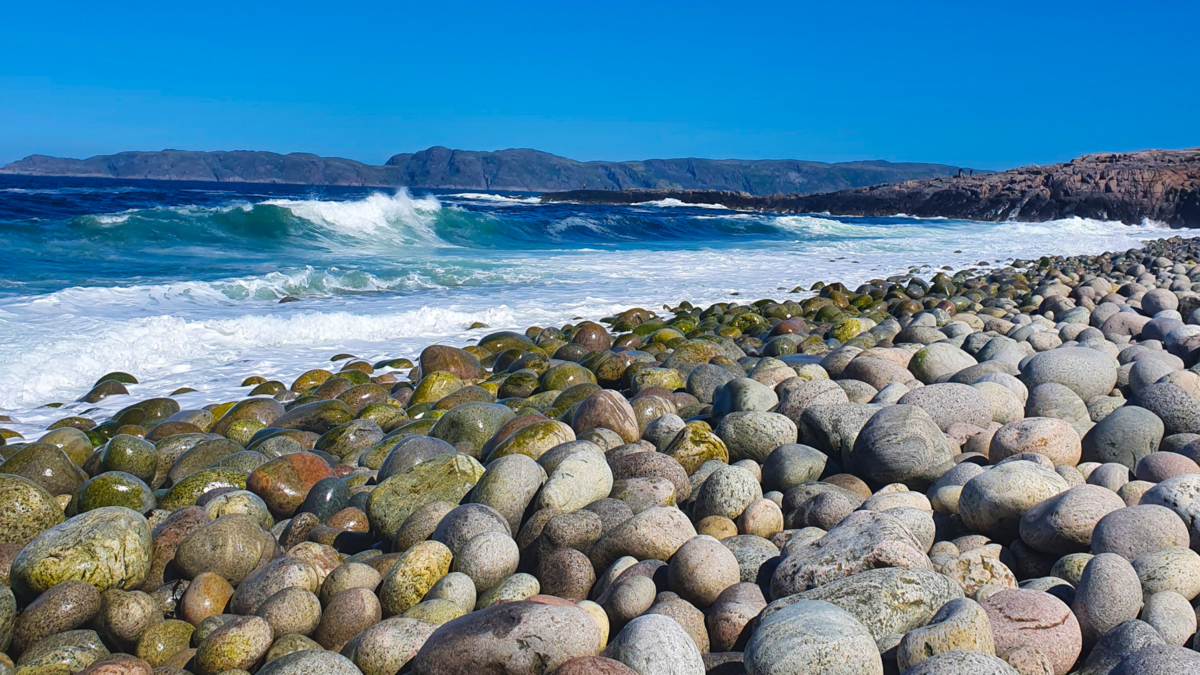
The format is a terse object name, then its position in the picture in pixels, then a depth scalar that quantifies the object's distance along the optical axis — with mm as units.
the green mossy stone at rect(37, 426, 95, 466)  4484
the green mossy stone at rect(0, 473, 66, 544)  3059
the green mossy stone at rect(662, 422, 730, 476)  3545
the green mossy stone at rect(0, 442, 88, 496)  3840
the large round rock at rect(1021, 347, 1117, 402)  4125
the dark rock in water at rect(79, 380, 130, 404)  6039
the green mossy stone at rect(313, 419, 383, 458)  4418
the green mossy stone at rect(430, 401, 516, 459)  4270
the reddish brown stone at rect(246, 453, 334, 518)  3557
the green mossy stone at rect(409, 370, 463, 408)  5520
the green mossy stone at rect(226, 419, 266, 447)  4909
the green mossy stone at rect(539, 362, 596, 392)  5430
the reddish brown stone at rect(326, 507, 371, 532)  3260
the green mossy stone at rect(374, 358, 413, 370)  7074
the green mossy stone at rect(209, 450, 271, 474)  3895
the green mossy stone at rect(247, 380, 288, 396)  6145
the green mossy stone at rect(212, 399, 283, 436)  5121
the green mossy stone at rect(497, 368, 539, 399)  5598
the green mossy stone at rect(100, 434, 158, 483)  4180
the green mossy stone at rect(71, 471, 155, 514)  3406
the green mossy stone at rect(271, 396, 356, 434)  4980
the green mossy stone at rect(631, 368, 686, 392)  5141
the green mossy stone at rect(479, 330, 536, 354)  7465
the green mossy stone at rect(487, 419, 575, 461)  3684
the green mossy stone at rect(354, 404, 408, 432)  4934
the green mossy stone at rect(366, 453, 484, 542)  3156
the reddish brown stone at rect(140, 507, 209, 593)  2865
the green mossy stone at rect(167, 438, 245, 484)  4113
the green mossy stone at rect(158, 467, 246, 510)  3545
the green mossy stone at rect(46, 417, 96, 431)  5379
